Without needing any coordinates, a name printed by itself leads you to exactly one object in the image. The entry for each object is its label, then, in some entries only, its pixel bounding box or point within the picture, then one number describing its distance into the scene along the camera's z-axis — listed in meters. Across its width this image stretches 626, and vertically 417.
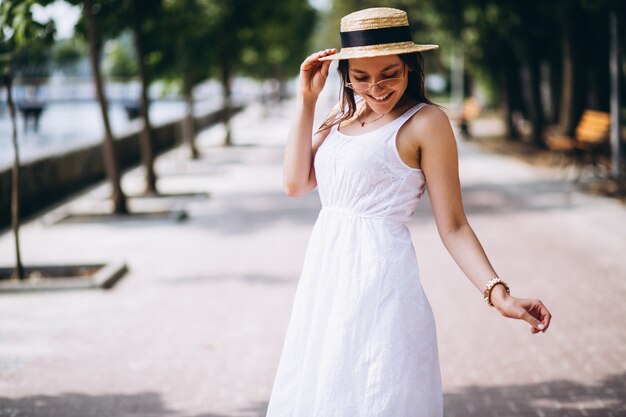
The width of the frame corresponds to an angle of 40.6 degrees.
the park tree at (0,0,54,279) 7.79
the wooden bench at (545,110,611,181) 14.68
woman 2.65
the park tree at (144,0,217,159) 15.44
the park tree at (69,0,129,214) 11.34
